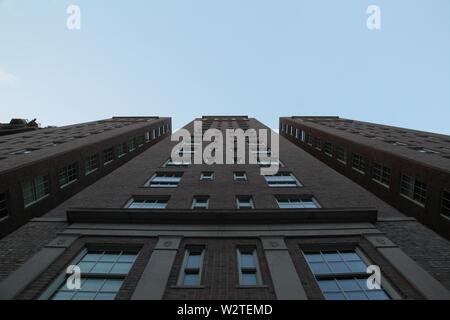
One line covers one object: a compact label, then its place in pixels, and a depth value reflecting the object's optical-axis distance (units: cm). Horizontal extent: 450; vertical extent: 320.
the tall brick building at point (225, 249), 1030
